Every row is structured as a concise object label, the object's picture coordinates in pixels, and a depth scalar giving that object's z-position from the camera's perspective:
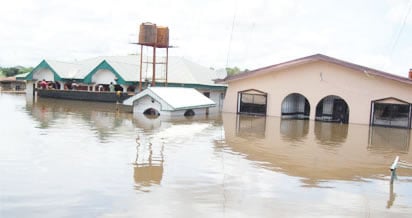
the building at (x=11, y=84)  49.53
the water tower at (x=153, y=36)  27.98
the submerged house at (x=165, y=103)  21.55
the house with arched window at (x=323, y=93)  21.58
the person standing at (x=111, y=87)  31.73
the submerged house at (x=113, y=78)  31.45
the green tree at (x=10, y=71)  63.80
